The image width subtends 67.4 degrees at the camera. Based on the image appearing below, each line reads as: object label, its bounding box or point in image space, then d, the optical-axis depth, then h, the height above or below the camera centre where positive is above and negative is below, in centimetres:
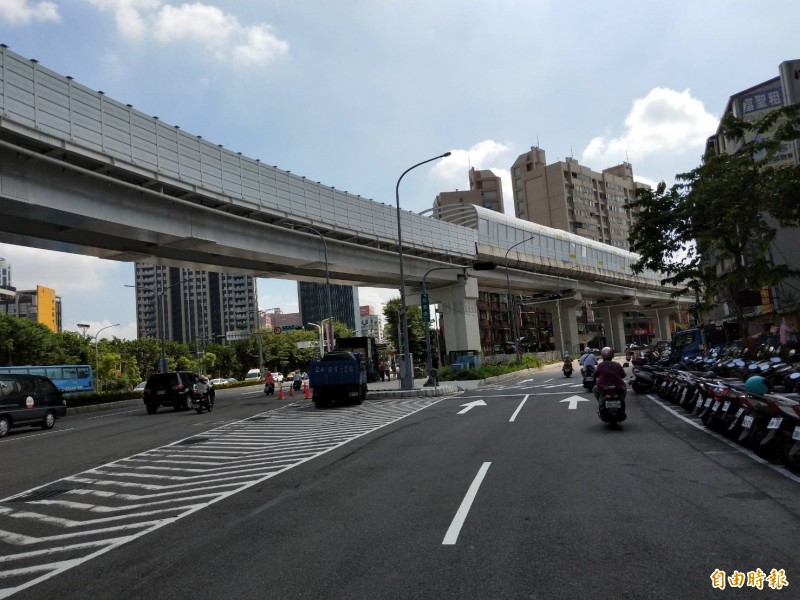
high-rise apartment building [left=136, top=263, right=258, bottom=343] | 16700 +1893
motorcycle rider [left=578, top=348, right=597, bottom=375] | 1995 -56
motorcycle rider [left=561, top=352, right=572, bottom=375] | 3222 -110
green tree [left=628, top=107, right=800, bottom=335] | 1872 +412
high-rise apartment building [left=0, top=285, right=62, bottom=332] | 13062 +1841
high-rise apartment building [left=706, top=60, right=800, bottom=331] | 2780 +964
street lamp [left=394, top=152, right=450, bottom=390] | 2891 -45
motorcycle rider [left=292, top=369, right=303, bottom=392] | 3787 -107
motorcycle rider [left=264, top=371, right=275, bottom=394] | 3547 -102
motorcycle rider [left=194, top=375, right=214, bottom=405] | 2366 -66
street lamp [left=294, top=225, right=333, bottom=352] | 3128 +452
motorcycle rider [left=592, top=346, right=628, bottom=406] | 1167 -66
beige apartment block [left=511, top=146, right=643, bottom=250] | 10981 +2760
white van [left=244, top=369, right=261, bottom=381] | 7054 -76
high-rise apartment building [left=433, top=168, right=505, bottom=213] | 12156 +3281
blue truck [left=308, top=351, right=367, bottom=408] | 2347 -69
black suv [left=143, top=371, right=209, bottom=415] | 2639 -75
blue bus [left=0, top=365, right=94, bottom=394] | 4812 +45
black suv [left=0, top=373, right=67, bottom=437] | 1952 -58
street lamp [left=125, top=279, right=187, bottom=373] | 4334 +70
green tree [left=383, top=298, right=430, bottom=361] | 7407 +384
